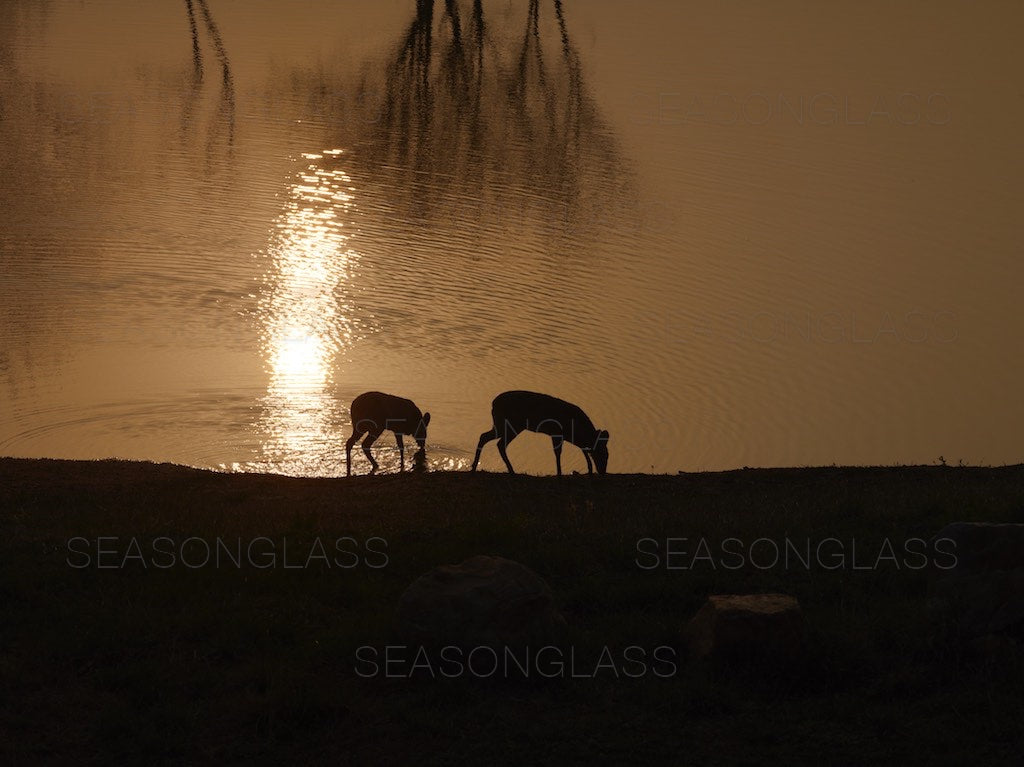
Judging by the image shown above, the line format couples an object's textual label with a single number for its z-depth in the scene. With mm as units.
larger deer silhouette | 34625
